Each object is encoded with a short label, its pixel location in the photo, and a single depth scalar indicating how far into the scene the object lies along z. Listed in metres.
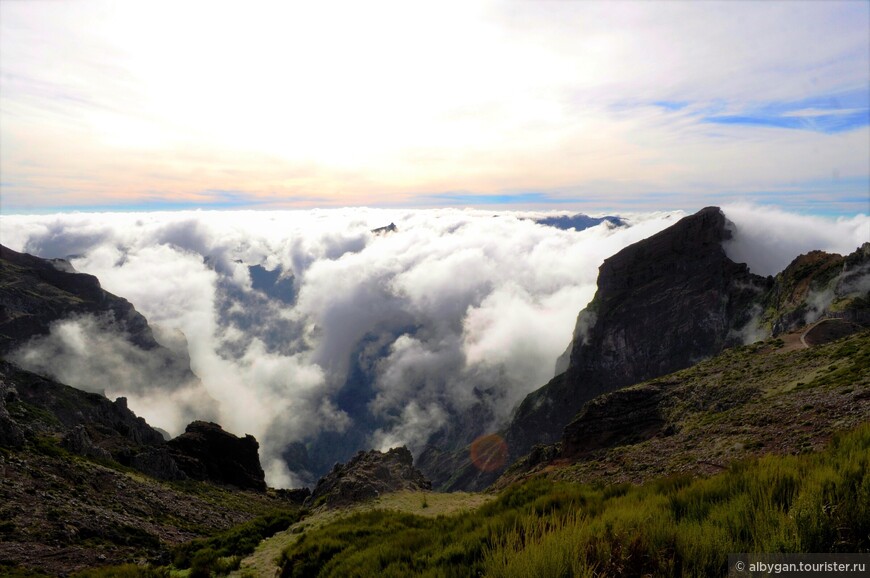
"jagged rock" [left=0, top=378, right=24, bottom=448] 42.78
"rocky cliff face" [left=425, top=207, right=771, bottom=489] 139.62
